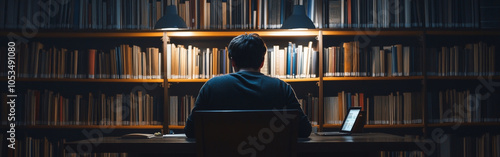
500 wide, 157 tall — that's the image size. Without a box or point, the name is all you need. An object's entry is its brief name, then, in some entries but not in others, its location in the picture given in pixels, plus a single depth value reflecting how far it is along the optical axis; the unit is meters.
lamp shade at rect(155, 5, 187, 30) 3.13
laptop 2.54
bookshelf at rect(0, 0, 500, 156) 3.56
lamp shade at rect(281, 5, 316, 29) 3.11
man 1.92
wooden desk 1.80
